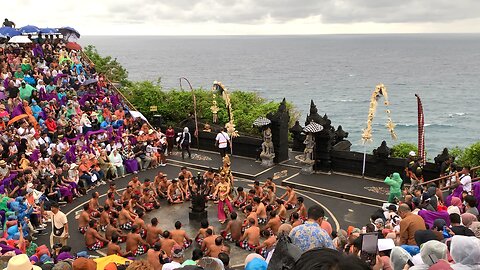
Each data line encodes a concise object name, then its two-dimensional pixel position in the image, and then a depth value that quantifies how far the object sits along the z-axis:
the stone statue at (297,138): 25.56
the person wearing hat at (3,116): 20.13
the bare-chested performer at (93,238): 14.30
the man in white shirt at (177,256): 10.27
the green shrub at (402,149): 25.86
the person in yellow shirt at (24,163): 17.81
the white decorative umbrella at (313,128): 21.23
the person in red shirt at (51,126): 21.23
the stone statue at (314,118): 22.40
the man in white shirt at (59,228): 13.90
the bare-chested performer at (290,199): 17.22
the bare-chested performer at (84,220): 15.09
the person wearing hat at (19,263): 7.60
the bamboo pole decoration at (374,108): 20.73
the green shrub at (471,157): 23.65
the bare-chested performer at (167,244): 12.41
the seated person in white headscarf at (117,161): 21.12
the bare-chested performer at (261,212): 15.89
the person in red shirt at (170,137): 24.62
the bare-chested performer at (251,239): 14.14
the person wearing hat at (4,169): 16.56
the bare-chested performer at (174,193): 18.27
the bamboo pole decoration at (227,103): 24.16
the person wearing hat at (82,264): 8.16
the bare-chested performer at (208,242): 12.34
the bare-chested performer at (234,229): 14.68
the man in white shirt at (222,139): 23.48
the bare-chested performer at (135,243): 13.62
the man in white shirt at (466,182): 14.87
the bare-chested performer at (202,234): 13.77
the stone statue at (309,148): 21.89
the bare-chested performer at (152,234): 13.88
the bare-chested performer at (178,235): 13.42
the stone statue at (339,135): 24.61
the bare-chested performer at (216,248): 11.94
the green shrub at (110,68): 46.59
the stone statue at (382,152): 20.94
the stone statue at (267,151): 23.31
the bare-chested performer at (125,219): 15.67
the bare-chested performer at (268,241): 12.44
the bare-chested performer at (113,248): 12.84
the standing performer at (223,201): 16.69
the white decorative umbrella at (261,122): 22.98
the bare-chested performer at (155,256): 11.16
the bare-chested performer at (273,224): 14.15
